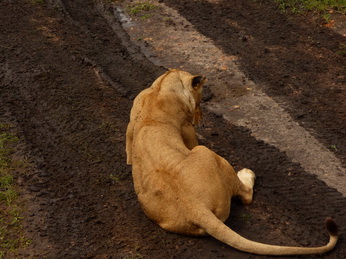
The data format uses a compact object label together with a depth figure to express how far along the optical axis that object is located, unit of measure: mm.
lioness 10805
